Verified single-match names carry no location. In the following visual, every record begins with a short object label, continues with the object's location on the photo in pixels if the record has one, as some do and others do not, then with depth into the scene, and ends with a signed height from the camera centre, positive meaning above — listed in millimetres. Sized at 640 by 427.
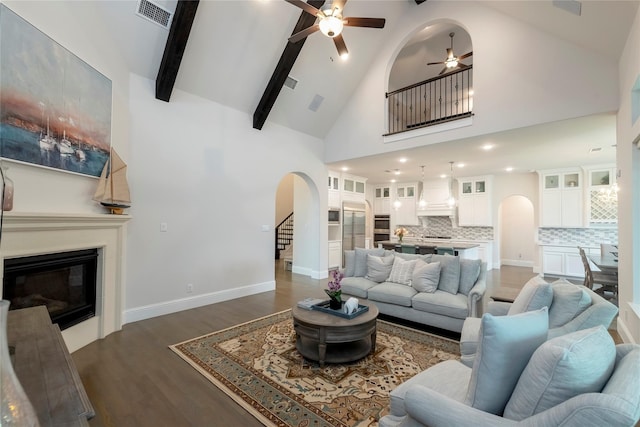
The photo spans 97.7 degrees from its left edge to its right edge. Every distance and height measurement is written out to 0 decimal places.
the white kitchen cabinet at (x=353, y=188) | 7930 +947
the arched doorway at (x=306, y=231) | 6863 -319
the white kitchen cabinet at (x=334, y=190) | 7465 +801
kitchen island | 5969 -587
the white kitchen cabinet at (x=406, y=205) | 9320 +505
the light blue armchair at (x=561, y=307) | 1873 -622
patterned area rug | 2137 -1457
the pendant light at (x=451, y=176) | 6392 +1319
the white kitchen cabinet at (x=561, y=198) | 6805 +585
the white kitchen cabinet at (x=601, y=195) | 6410 +637
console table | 983 -691
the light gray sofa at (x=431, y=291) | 3389 -975
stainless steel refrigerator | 7887 -158
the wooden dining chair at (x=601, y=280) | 4602 -969
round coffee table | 2734 -1142
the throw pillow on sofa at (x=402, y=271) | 4098 -768
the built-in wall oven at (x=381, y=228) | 9969 -292
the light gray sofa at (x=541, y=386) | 896 -603
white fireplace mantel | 2490 -291
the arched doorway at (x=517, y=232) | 8789 -345
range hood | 8633 +680
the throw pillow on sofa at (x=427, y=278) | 3785 -785
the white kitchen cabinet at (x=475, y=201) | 8086 +589
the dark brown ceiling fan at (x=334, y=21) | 3072 +2303
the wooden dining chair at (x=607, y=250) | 5305 -533
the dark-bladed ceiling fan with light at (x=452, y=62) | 5324 +3139
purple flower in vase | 3100 -763
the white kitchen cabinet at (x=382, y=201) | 9828 +679
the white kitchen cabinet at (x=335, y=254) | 7547 -938
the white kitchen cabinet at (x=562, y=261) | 6695 -968
